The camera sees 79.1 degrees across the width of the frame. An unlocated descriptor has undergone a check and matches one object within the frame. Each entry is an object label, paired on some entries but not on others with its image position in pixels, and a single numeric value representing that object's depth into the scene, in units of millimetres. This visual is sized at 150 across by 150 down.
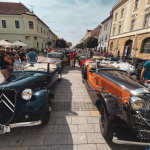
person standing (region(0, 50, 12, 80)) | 3812
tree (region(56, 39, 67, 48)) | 46481
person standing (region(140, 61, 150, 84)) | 3383
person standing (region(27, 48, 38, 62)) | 5648
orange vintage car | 1603
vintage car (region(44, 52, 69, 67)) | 7402
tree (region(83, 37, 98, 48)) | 25672
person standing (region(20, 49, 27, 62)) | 6254
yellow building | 12559
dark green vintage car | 1905
